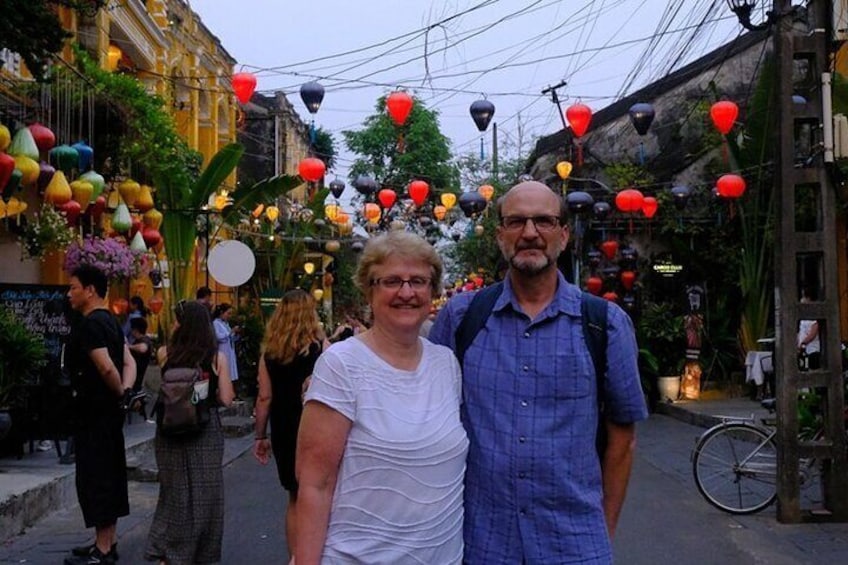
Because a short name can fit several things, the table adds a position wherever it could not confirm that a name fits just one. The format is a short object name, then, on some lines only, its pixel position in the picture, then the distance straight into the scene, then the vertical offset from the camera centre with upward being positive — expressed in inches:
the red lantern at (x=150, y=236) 615.5 +34.5
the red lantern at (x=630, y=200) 784.9 +69.2
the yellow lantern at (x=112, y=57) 753.6 +171.3
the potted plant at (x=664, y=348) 796.6 -42.3
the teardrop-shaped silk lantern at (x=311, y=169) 735.1 +87.1
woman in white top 121.3 -20.1
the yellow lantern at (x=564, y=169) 884.0 +103.7
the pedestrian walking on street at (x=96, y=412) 272.8 -30.5
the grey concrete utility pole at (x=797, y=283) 342.0 +3.3
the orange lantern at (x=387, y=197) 967.2 +88.9
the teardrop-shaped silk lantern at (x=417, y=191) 848.3 +82.6
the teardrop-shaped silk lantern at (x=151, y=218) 591.8 +43.3
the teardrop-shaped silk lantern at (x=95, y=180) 487.8 +53.7
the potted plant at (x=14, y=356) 360.2 -20.8
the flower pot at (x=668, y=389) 796.6 -73.1
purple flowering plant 555.5 +21.0
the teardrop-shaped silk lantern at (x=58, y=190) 451.2 +45.1
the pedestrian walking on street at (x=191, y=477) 253.0 -44.3
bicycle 365.1 -60.9
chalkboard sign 460.1 -5.8
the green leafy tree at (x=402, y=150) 2022.6 +281.4
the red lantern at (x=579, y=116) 617.3 +103.3
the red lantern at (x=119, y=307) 723.4 -8.1
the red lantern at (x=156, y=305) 776.3 -7.4
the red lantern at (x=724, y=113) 573.6 +97.5
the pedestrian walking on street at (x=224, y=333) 601.6 -22.4
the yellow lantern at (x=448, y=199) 1004.6 +90.2
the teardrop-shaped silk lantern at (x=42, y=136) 424.5 +64.4
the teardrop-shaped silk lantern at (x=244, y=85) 560.7 +112.0
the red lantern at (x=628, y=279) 932.6 +11.7
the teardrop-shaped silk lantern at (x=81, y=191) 479.8 +47.5
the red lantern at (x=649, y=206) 833.5 +68.0
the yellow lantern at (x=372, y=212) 1045.2 +81.2
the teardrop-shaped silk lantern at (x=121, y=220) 556.4 +39.9
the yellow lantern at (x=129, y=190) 548.4 +54.8
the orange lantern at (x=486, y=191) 1077.6 +104.5
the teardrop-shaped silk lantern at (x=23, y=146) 406.6 +57.9
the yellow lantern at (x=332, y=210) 1134.4 +90.1
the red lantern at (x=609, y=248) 924.6 +38.8
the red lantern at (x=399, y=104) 569.6 +102.3
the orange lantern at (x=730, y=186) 686.5 +68.9
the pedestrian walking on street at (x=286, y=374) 281.3 -21.9
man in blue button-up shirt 126.3 -14.8
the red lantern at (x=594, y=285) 920.3 +6.4
